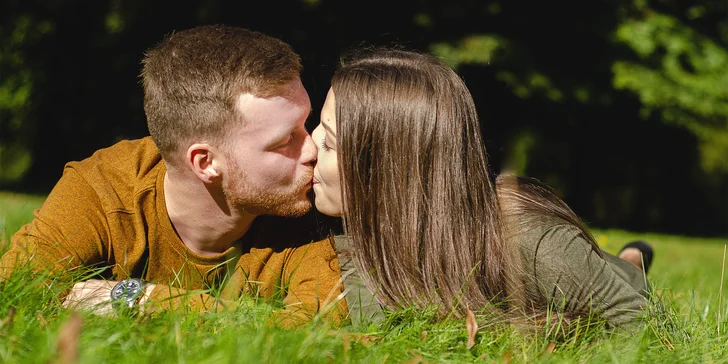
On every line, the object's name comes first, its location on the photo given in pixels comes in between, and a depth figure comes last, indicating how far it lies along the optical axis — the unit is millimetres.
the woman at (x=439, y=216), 3092
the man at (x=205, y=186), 3205
